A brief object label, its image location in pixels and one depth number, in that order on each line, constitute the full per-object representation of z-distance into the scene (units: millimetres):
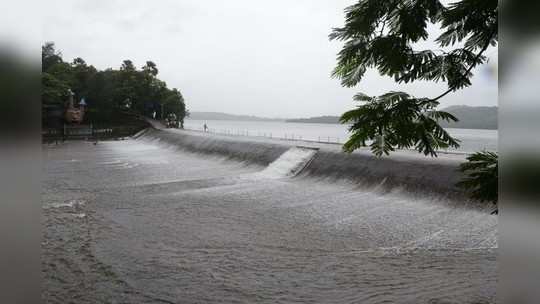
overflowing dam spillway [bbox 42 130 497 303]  6047
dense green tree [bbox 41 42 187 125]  47875
